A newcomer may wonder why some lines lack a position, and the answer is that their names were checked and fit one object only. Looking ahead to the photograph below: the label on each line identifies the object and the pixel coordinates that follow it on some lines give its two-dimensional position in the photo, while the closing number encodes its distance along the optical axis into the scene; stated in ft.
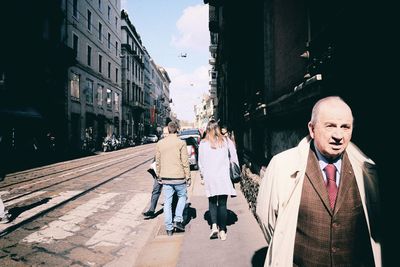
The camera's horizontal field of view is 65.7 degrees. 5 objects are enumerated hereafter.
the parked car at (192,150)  42.80
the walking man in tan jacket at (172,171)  16.39
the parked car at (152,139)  169.91
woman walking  15.25
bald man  6.36
